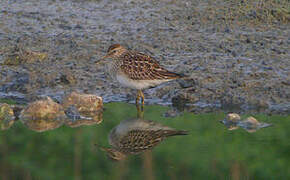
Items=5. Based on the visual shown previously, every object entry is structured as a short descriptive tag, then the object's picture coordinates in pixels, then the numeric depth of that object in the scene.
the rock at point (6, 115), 19.39
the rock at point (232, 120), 18.87
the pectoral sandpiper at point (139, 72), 20.83
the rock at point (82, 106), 20.19
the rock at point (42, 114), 19.44
